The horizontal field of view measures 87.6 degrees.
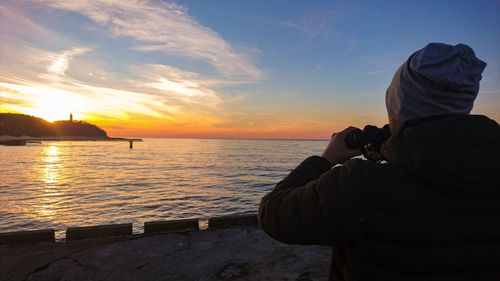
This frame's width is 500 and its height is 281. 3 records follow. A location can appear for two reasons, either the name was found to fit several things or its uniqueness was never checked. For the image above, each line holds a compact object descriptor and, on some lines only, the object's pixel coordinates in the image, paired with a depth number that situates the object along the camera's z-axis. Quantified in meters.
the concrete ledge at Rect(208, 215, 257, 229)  6.50
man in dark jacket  0.90
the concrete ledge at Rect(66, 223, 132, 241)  5.66
